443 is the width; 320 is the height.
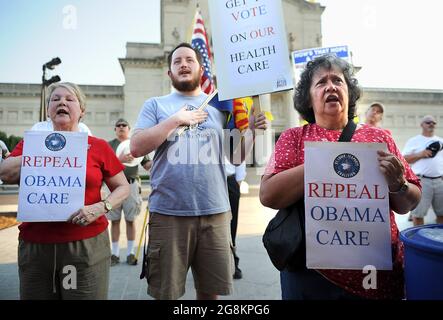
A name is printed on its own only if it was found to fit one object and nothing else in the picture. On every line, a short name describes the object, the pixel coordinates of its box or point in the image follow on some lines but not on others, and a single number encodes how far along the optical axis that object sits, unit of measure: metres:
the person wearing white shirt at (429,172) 5.22
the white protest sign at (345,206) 1.44
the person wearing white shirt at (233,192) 4.29
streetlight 10.61
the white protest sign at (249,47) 2.08
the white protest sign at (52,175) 1.84
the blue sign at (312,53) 6.59
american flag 3.82
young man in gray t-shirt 2.20
